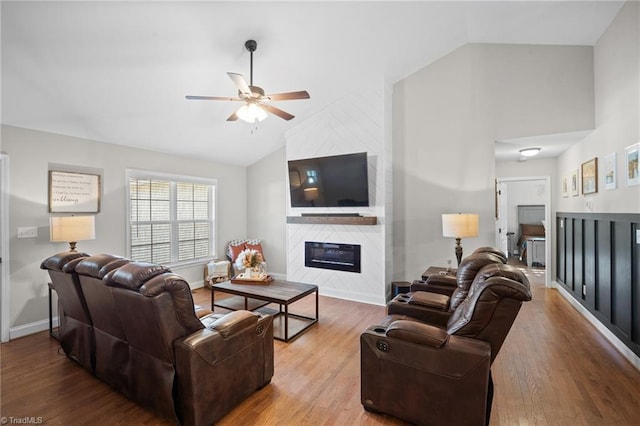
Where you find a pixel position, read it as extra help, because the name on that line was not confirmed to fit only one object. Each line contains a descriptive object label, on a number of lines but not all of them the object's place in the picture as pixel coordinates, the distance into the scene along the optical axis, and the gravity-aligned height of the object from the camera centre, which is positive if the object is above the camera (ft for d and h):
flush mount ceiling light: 14.88 +3.12
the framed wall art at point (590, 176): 11.45 +1.45
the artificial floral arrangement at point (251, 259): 12.67 -1.98
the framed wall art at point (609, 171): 10.02 +1.45
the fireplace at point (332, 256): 15.37 -2.35
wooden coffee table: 10.62 -3.08
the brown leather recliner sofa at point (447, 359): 5.52 -2.94
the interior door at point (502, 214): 20.86 -0.18
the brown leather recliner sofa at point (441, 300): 7.98 -2.65
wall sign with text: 11.64 +0.94
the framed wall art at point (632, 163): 8.57 +1.46
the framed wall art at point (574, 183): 13.46 +1.34
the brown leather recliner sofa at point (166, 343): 5.83 -2.88
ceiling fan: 9.05 +3.63
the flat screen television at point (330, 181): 14.67 +1.70
